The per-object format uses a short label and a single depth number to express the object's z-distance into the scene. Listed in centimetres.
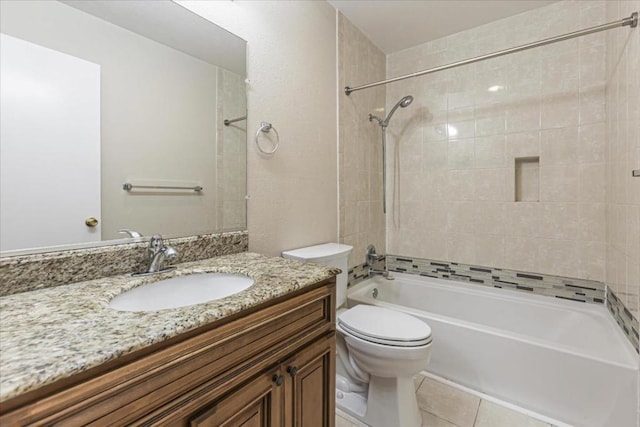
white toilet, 132
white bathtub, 130
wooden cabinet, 45
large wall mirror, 79
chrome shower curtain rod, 128
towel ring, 146
